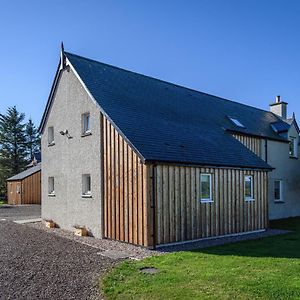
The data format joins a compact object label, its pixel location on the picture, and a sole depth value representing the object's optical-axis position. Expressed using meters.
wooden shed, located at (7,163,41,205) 43.88
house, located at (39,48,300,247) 14.02
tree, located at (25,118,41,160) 72.52
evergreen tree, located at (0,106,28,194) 64.25
